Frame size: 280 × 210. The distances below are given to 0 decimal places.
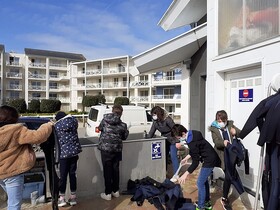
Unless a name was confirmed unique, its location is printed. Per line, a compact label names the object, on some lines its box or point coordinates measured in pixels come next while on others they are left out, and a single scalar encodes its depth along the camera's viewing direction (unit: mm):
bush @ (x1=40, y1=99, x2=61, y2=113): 34125
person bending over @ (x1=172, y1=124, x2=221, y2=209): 3781
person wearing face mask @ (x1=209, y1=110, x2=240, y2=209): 4234
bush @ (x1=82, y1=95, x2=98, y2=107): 36062
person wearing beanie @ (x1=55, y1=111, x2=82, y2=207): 4258
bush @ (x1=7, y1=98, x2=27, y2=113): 32938
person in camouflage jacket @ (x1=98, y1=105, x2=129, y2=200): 4629
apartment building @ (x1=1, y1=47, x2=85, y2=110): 53188
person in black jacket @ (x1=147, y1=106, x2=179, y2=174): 5602
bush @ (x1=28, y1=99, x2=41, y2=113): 34631
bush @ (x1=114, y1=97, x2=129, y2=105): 35219
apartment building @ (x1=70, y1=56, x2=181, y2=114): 43031
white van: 10251
